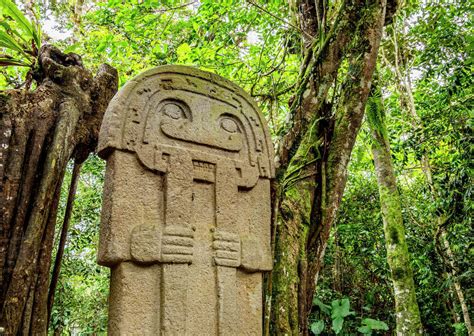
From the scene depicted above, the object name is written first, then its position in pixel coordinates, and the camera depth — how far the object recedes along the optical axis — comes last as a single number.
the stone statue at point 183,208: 2.12
